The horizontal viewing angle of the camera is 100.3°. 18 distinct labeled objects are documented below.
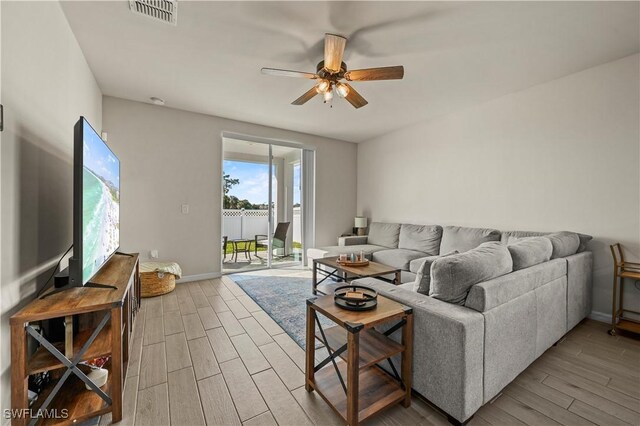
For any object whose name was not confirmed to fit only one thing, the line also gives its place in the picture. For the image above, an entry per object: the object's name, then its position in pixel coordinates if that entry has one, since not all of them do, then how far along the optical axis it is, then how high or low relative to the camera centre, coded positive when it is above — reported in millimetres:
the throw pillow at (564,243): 2346 -274
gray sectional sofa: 1356 -603
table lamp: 5391 -265
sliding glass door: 4660 +92
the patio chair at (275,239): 4984 -534
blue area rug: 2553 -1070
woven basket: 3264 -915
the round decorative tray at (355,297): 1481 -504
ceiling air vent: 1896 +1472
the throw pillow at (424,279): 1722 -434
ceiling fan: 2100 +1206
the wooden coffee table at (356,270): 2878 -653
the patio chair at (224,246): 4686 -637
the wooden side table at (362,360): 1295 -800
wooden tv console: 1196 -748
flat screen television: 1418 +27
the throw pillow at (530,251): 1862 -283
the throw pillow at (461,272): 1489 -341
